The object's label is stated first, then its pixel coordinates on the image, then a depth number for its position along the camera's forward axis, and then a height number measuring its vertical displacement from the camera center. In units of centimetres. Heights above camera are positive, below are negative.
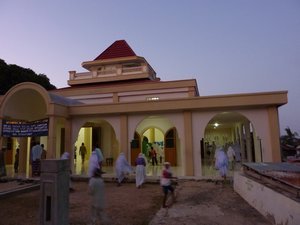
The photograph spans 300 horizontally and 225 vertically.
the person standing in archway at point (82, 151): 1977 +7
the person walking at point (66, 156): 1121 -15
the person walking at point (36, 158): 1363 -24
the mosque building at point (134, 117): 1296 +183
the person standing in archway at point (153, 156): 1859 -38
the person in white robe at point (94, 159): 830 -22
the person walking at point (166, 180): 816 -88
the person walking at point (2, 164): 1372 -53
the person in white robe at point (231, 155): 1570 -36
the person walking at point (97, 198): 620 -103
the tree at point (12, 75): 3002 +877
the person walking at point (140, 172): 1150 -88
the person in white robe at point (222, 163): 1182 -61
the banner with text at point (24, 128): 1395 +128
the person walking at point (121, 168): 1219 -75
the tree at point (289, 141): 2847 +80
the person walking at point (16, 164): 1636 -65
